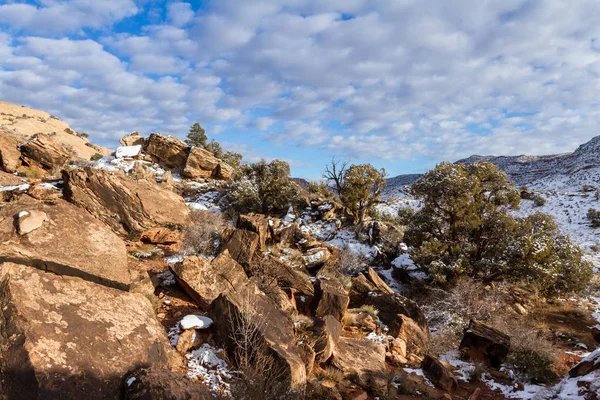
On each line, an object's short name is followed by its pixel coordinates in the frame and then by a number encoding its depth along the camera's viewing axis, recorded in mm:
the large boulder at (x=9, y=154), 18750
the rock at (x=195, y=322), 7812
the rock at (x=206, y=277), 9758
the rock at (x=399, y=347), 10680
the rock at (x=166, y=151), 31484
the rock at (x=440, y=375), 8906
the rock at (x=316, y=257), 15375
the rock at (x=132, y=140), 33688
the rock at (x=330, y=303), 11344
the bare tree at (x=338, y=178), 27484
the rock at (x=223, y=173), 31906
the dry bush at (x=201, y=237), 13758
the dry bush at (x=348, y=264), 16422
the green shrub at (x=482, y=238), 14891
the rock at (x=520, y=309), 15336
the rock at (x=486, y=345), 10664
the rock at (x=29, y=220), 7359
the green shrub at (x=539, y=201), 33156
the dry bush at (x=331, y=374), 8023
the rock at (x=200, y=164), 30578
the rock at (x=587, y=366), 6823
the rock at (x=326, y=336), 8539
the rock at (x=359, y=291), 13797
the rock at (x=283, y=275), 11878
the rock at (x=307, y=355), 7930
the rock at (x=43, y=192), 12594
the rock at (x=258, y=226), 14934
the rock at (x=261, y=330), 6664
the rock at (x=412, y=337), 11327
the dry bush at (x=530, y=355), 9602
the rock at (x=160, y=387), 4586
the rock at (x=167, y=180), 22956
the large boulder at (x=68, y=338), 4426
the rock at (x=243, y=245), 12523
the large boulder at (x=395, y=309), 12234
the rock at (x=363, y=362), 8129
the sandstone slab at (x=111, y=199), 12945
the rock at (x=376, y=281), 14880
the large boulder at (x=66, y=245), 7102
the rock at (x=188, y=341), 7414
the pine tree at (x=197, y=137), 39000
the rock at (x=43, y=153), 20234
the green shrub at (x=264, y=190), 26047
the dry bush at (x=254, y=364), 5736
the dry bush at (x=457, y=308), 12971
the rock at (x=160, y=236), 13758
